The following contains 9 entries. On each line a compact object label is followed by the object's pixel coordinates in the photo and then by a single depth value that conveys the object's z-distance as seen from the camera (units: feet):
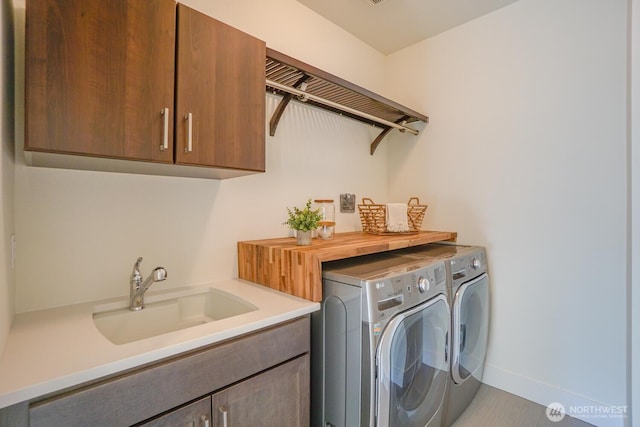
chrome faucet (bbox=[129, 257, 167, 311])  4.22
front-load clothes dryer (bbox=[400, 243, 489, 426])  5.56
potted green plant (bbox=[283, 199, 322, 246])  5.33
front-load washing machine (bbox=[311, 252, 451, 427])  3.94
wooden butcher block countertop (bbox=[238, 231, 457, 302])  4.37
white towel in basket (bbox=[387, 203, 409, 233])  6.84
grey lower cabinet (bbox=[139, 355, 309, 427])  3.08
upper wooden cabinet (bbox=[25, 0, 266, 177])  2.92
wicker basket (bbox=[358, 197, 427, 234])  6.88
